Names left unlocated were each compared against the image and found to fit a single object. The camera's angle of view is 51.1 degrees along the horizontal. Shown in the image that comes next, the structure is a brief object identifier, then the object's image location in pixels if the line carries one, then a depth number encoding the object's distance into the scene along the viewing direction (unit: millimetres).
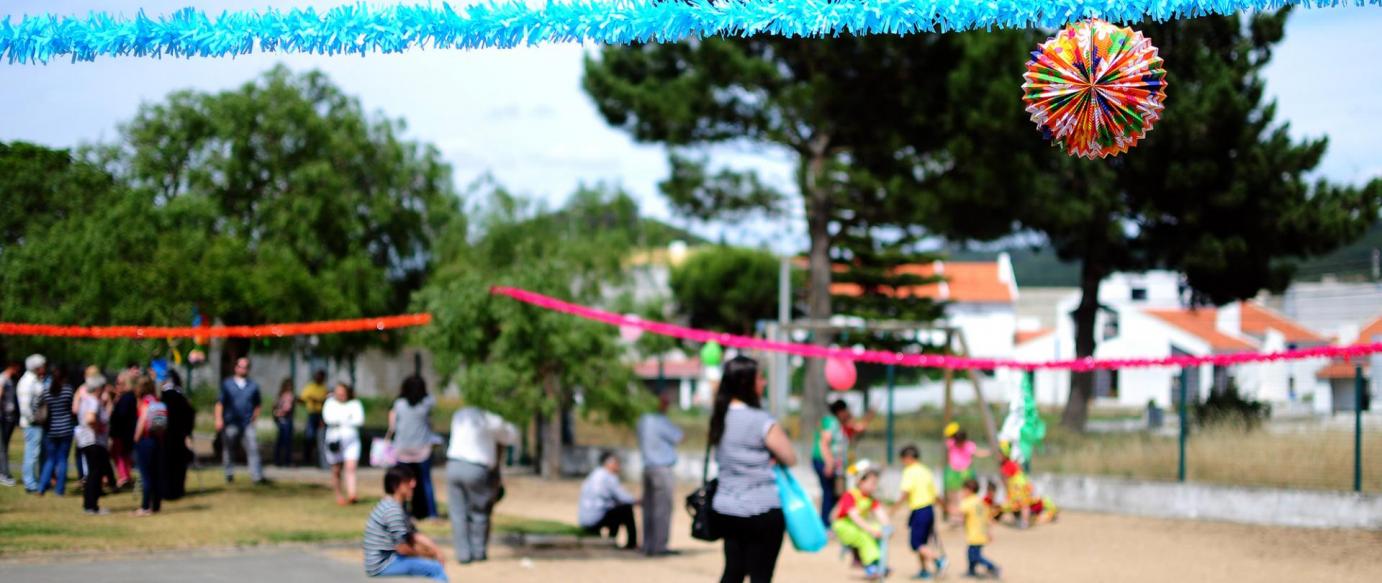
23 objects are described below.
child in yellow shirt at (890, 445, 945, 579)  12695
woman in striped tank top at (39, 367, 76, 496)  15805
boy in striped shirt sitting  8867
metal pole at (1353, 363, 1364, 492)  17156
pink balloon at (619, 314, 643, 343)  22703
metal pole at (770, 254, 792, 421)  25859
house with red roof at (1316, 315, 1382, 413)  17766
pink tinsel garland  12269
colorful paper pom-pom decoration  5754
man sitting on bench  14703
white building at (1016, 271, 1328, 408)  42688
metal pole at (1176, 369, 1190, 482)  18984
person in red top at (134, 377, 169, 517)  15211
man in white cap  16391
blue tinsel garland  5758
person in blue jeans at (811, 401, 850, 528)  15438
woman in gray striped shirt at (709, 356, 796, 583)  7512
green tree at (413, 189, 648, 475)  21031
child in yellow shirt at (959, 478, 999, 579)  13016
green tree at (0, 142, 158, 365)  11859
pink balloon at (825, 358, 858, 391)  20016
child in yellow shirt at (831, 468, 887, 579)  12633
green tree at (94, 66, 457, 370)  20859
